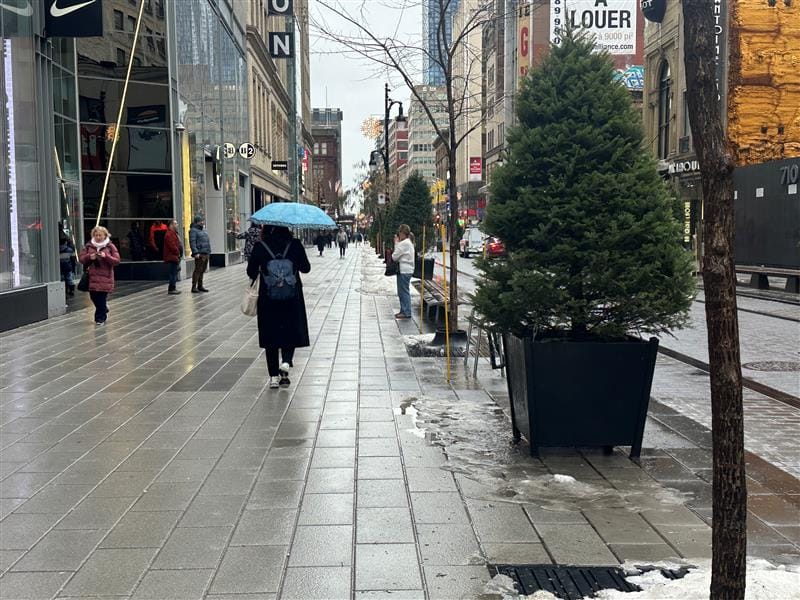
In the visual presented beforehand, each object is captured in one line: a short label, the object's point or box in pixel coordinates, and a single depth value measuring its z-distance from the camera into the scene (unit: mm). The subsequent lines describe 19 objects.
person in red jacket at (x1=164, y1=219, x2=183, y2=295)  20500
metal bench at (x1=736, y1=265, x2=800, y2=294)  22630
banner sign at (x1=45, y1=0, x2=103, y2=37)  15008
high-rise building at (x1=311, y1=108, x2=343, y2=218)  174750
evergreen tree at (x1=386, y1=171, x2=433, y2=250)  23172
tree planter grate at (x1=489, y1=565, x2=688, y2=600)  3740
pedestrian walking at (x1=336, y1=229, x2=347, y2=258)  50959
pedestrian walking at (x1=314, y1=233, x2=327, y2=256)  53988
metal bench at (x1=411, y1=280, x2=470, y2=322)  14078
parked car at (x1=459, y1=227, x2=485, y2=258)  51656
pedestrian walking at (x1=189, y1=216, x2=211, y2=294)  20781
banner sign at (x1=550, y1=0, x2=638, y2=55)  30938
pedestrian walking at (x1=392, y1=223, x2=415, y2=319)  14961
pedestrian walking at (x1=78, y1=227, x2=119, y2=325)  13852
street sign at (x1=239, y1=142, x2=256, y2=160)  37500
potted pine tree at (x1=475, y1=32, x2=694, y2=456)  5684
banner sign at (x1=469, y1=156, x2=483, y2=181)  82125
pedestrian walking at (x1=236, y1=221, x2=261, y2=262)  19672
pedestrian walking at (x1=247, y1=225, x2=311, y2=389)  8633
